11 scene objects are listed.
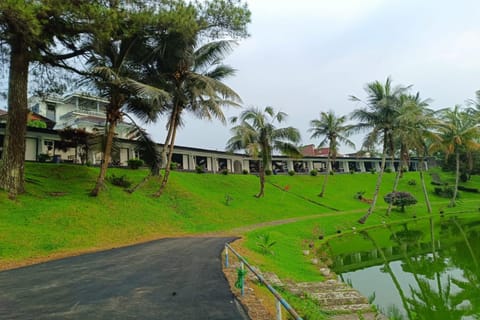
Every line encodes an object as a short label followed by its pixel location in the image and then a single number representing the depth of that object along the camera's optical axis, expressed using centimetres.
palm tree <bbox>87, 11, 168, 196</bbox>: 1471
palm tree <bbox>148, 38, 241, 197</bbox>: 1870
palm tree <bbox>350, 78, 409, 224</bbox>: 2247
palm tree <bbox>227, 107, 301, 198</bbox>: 2638
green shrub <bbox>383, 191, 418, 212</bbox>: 2702
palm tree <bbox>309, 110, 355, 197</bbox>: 3331
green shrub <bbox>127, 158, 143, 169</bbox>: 2704
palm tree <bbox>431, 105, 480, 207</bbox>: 3181
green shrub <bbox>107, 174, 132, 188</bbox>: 2086
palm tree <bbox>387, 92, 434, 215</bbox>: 2242
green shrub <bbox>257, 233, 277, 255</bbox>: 1160
